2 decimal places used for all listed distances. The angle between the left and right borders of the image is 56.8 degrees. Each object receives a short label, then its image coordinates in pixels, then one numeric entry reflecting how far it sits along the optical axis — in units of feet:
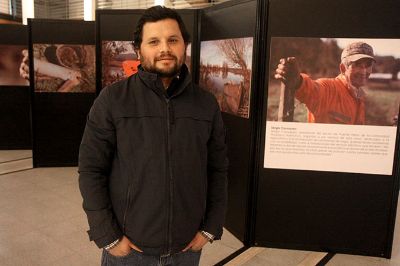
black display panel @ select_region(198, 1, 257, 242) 9.34
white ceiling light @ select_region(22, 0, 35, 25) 23.06
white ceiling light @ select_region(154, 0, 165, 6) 19.81
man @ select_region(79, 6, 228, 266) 4.27
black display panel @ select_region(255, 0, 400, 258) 8.55
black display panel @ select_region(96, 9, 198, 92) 12.78
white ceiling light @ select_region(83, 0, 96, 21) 21.81
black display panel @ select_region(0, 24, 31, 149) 18.95
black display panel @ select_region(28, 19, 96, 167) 16.02
